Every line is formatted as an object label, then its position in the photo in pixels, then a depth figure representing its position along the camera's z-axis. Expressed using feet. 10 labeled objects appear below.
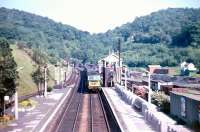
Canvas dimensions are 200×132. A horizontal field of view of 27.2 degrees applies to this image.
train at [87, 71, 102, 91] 243.60
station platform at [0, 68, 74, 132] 114.01
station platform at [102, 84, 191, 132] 101.76
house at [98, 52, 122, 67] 363.15
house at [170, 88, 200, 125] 100.01
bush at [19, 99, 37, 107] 158.62
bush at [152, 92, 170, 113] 141.72
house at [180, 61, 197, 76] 402.31
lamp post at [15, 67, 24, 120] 129.92
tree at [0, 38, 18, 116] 123.32
